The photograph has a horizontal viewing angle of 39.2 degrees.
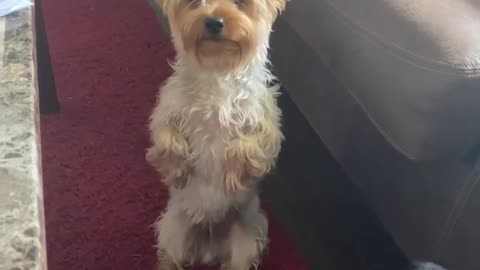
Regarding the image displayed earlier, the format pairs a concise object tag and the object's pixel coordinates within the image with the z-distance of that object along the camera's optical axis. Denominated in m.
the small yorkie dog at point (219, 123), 1.16
